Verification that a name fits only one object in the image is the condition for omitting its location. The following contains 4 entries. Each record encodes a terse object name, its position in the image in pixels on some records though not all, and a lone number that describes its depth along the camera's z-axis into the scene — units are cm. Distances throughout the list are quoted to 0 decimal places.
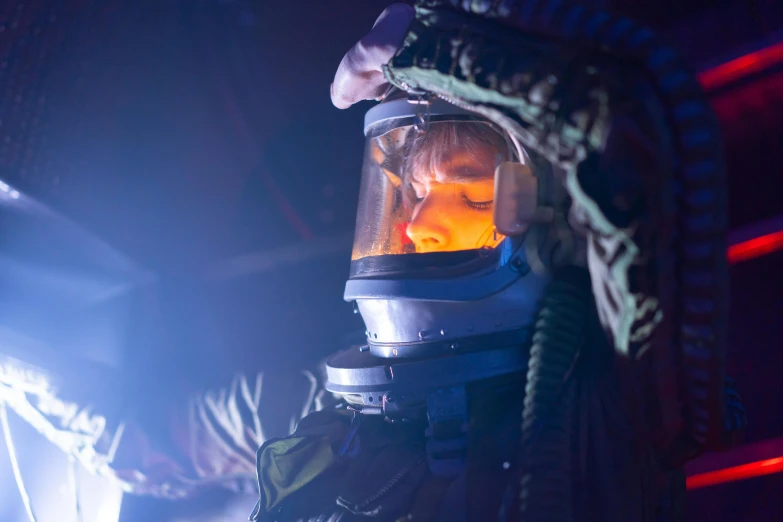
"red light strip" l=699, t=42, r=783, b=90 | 103
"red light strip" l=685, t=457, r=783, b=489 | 109
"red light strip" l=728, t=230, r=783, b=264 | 107
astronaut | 54
